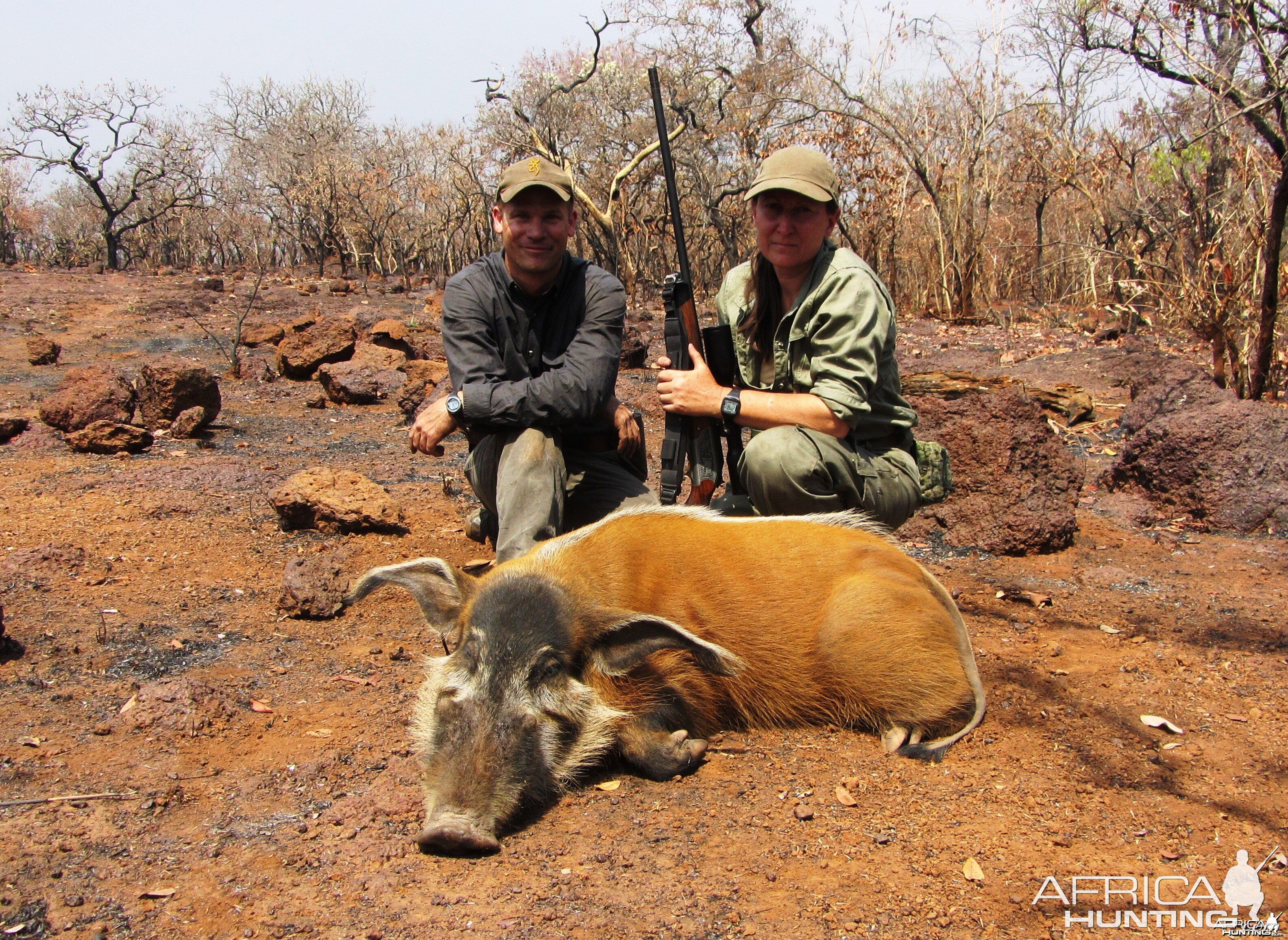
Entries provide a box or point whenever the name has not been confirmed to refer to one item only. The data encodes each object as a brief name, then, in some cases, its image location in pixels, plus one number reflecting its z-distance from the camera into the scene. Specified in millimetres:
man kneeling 3855
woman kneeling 3586
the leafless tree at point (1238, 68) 5801
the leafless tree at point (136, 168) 29484
